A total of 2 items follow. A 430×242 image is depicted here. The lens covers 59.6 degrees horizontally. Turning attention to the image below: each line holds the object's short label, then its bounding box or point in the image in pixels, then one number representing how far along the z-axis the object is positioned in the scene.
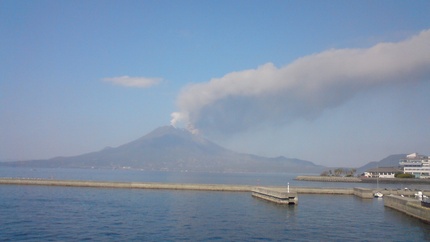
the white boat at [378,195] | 51.50
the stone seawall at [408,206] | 30.64
